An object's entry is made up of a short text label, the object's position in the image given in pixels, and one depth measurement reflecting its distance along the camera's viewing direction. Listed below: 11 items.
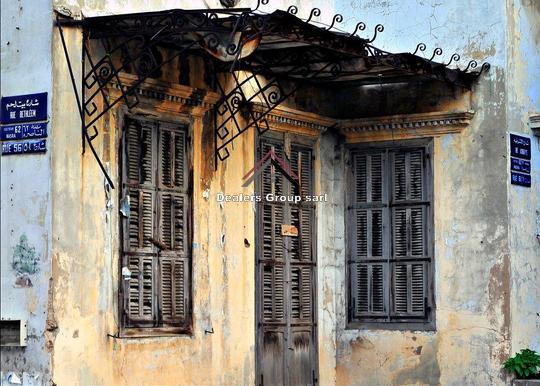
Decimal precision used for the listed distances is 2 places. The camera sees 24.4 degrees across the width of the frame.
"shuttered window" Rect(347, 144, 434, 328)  13.74
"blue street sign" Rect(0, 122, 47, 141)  10.44
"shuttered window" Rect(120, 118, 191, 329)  11.34
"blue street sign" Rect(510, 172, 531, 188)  13.36
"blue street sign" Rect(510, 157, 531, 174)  13.36
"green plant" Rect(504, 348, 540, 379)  12.91
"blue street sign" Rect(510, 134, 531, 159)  13.37
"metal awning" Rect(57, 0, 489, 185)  10.48
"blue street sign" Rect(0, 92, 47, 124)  10.45
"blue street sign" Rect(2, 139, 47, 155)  10.41
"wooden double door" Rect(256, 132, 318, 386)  13.12
